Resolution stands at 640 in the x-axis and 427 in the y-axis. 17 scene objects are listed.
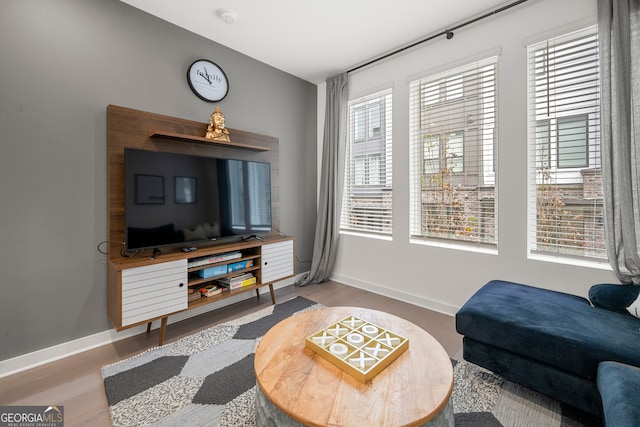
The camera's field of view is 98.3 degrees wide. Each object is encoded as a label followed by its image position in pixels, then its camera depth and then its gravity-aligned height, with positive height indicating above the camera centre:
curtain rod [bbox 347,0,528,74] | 2.19 +1.65
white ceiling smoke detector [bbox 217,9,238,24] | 2.27 +1.65
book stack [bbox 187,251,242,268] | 2.25 -0.39
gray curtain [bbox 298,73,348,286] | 3.37 +0.38
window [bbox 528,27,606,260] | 1.93 +0.47
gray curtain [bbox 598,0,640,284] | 1.68 +0.50
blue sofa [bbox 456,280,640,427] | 1.09 -0.64
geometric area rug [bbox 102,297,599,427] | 1.36 -1.00
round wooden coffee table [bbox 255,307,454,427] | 0.88 -0.63
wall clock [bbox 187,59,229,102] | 2.55 +1.27
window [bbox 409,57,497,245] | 2.39 +0.54
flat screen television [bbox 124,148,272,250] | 2.04 +0.13
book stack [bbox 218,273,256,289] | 2.47 -0.62
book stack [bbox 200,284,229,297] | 2.33 -0.66
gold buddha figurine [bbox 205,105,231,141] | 2.56 +0.81
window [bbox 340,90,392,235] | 3.15 +0.54
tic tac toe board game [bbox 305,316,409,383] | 1.09 -0.59
